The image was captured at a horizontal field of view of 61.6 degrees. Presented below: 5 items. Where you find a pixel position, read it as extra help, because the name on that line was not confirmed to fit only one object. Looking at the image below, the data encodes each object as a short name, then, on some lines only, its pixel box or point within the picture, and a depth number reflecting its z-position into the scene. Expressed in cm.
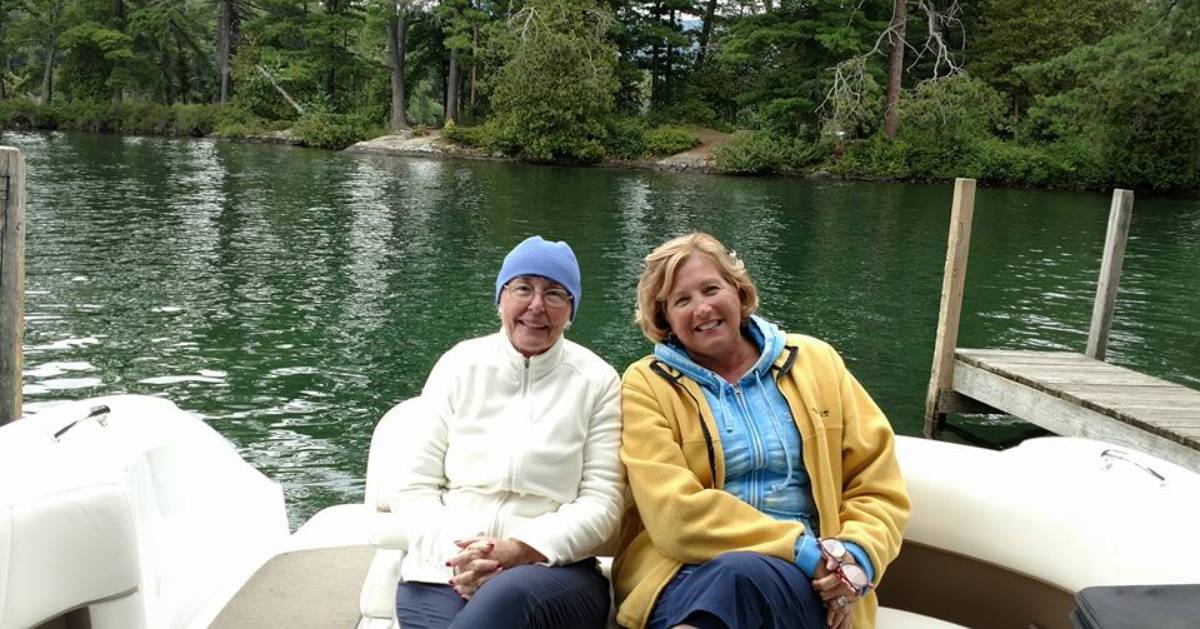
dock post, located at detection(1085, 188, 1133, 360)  841
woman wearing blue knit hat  231
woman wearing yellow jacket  221
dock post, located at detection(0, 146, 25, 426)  479
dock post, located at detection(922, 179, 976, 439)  795
